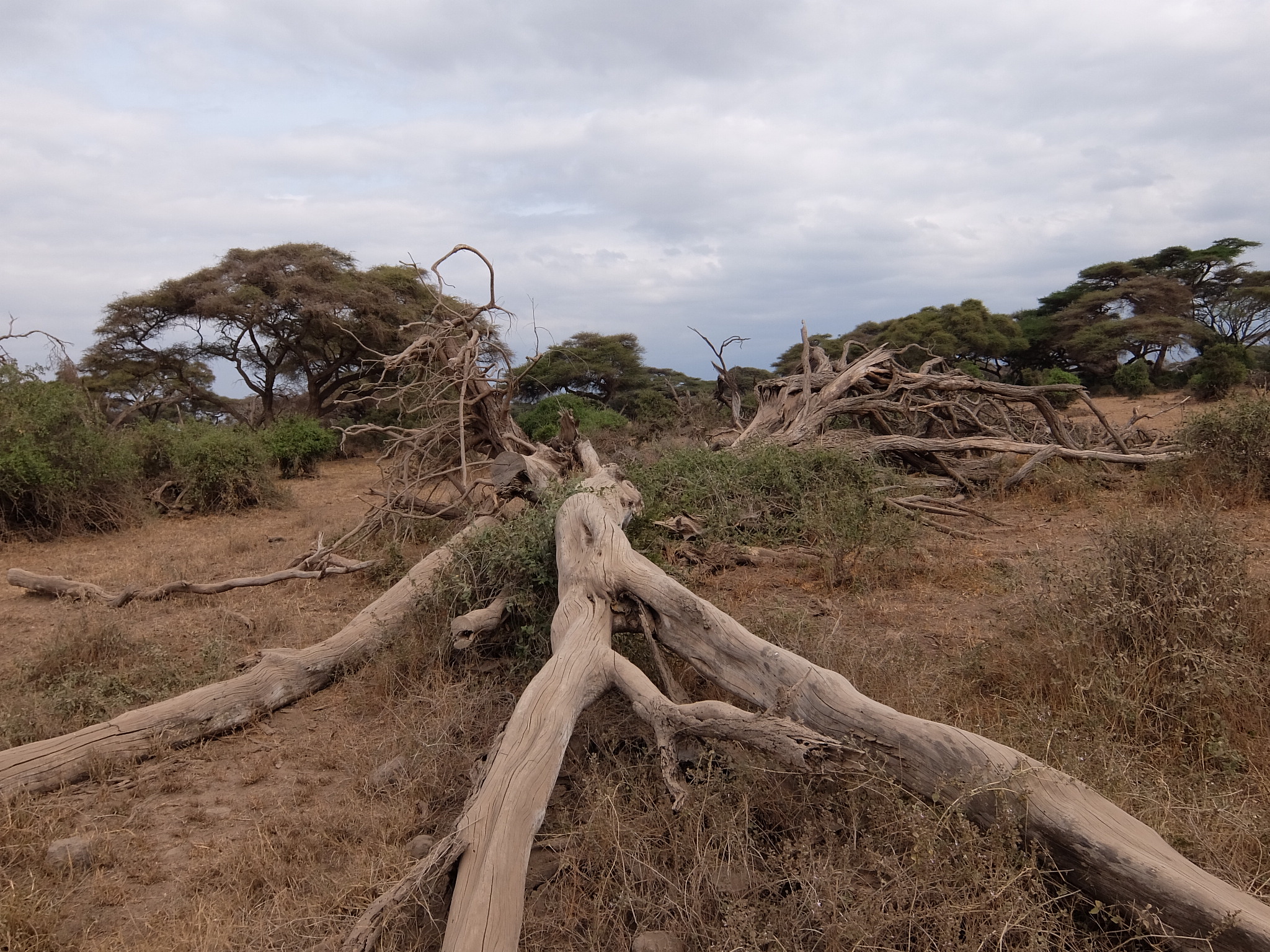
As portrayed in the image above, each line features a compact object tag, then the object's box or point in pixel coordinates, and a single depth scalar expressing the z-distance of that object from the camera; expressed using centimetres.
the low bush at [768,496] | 605
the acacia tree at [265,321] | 1727
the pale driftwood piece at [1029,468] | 812
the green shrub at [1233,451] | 680
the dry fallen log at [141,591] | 595
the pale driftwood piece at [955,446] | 813
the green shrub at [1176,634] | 305
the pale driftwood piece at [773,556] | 592
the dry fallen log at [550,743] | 215
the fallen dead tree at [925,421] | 837
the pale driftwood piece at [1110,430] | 845
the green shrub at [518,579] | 409
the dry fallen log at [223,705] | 330
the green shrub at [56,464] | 807
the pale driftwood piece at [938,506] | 712
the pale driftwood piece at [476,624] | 392
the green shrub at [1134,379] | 2008
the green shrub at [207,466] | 1002
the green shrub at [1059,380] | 1664
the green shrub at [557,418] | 1371
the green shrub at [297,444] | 1335
